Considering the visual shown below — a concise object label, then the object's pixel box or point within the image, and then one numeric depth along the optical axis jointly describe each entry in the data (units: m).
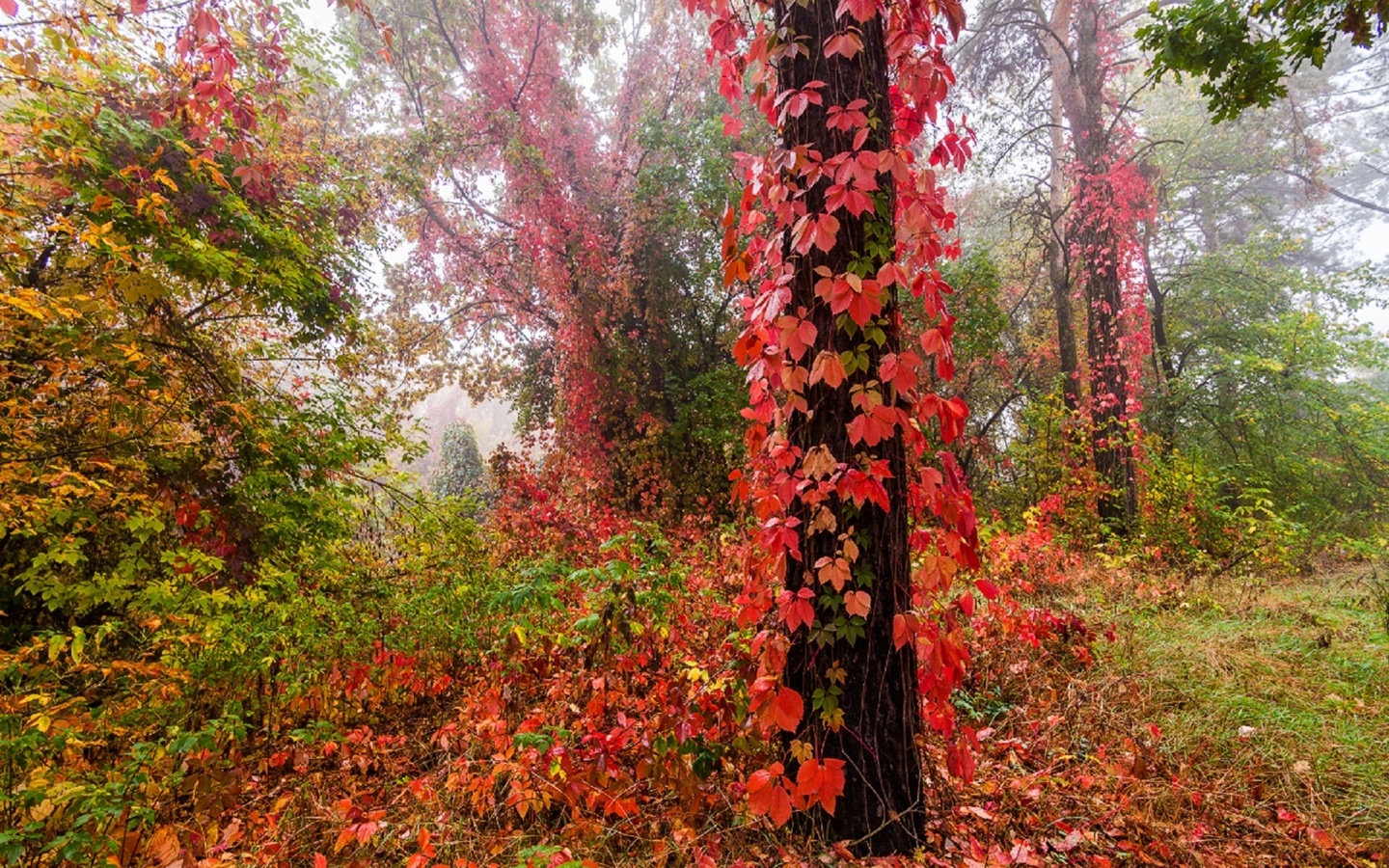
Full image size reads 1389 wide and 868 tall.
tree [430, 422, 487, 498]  14.95
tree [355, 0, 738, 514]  8.18
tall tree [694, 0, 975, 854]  1.74
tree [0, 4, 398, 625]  2.74
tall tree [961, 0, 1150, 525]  6.73
